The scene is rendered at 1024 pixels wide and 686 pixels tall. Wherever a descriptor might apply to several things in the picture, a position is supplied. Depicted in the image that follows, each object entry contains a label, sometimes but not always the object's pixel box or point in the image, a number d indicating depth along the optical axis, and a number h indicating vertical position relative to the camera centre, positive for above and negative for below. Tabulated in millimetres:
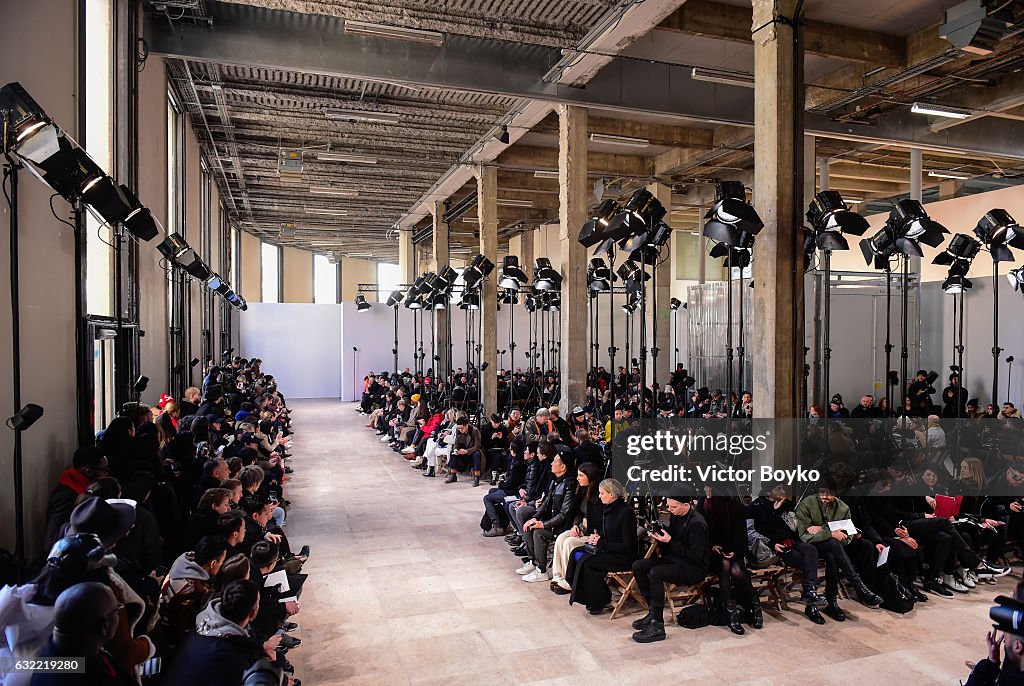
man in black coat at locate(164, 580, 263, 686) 2398 -1121
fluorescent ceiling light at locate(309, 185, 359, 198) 16797 +3473
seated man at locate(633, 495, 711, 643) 4578 -1582
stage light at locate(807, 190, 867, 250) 6152 +968
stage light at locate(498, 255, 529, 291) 11148 +923
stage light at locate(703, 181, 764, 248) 5906 +961
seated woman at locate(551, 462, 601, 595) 5324 -1621
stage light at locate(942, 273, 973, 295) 9102 +627
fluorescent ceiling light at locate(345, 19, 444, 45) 7852 +3438
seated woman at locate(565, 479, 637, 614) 4945 -1615
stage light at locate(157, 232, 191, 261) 7483 +932
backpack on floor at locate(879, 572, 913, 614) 4957 -1945
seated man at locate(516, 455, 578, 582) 5637 -1564
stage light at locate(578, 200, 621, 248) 6363 +1035
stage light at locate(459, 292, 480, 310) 13023 +591
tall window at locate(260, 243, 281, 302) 27406 +2420
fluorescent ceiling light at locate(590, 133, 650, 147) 11773 +3312
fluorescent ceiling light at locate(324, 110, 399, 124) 10875 +3418
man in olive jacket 4941 -1548
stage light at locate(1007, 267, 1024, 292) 9544 +772
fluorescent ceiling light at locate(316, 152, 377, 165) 13354 +3436
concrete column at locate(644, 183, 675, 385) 15383 +560
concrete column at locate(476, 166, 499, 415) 13844 +1677
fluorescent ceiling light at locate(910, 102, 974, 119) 9484 +3046
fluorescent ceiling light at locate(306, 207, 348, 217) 19766 +3510
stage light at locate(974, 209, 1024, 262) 7578 +1061
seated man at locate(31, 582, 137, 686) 2027 -894
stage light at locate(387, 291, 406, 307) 18688 +907
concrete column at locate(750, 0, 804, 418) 6137 +855
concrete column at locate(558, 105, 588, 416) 10094 +1175
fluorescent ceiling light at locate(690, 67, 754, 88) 8666 +3243
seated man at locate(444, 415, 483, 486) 9562 -1638
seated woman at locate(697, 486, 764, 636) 4719 -1549
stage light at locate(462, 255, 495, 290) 11781 +1028
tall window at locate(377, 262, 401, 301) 33375 +2719
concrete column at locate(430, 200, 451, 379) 17547 +1662
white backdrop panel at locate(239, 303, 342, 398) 20906 -382
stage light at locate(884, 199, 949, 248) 6562 +1011
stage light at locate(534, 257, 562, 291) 11219 +839
